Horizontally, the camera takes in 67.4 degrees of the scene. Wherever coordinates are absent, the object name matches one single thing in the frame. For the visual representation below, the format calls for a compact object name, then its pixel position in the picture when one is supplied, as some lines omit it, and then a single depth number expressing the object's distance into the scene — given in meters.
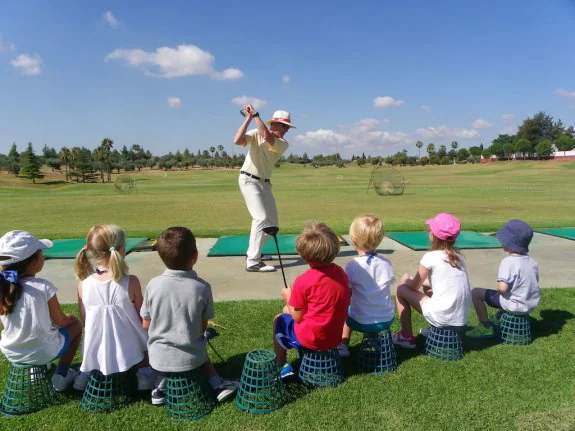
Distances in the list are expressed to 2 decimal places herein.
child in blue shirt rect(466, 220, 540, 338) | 3.89
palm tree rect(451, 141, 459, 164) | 129.77
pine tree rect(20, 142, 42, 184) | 70.19
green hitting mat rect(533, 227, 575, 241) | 8.75
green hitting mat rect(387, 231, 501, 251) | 7.90
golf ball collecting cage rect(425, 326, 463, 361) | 3.61
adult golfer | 6.21
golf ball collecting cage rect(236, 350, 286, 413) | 2.89
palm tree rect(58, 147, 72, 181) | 82.93
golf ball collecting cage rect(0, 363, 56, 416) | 2.94
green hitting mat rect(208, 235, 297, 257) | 7.59
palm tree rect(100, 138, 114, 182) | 86.94
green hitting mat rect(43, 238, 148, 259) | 7.52
